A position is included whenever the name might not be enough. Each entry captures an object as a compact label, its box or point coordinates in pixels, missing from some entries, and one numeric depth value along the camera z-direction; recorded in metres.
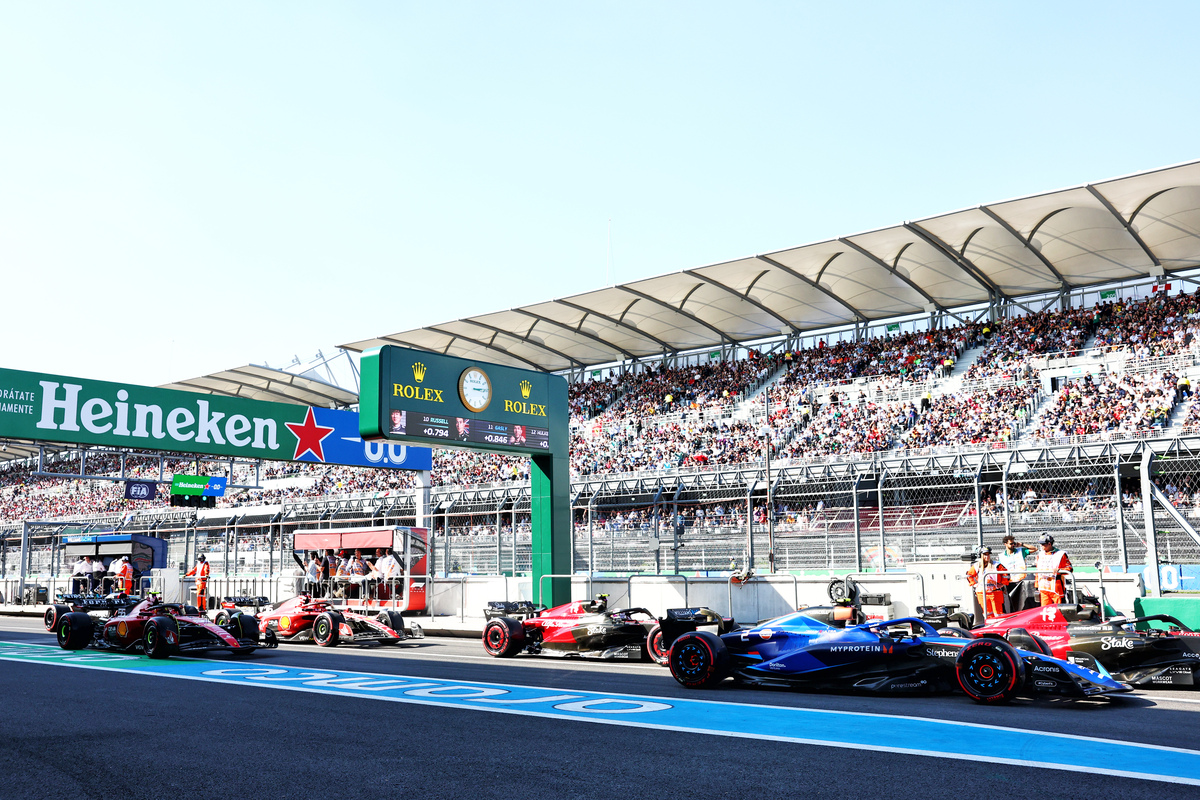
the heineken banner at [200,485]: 30.25
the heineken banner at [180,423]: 22.27
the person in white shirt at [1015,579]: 14.14
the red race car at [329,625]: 16.91
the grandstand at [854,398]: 20.44
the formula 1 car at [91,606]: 16.83
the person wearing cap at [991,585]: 14.21
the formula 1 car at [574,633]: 14.16
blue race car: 8.70
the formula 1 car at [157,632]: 14.41
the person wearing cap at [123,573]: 23.53
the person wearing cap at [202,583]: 22.64
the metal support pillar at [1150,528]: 14.12
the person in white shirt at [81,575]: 28.53
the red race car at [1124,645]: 10.16
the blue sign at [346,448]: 26.81
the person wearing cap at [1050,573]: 13.48
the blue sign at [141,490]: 30.84
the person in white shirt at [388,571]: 23.41
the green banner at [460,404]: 18.11
